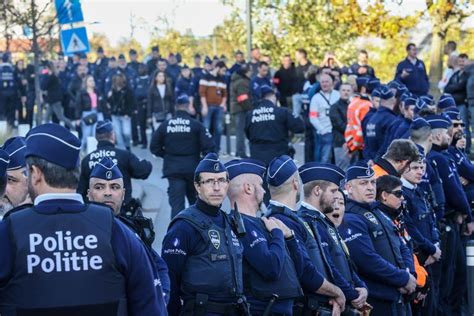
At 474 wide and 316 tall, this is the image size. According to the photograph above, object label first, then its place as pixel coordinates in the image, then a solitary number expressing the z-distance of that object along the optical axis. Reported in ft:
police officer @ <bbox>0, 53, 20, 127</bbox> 101.14
